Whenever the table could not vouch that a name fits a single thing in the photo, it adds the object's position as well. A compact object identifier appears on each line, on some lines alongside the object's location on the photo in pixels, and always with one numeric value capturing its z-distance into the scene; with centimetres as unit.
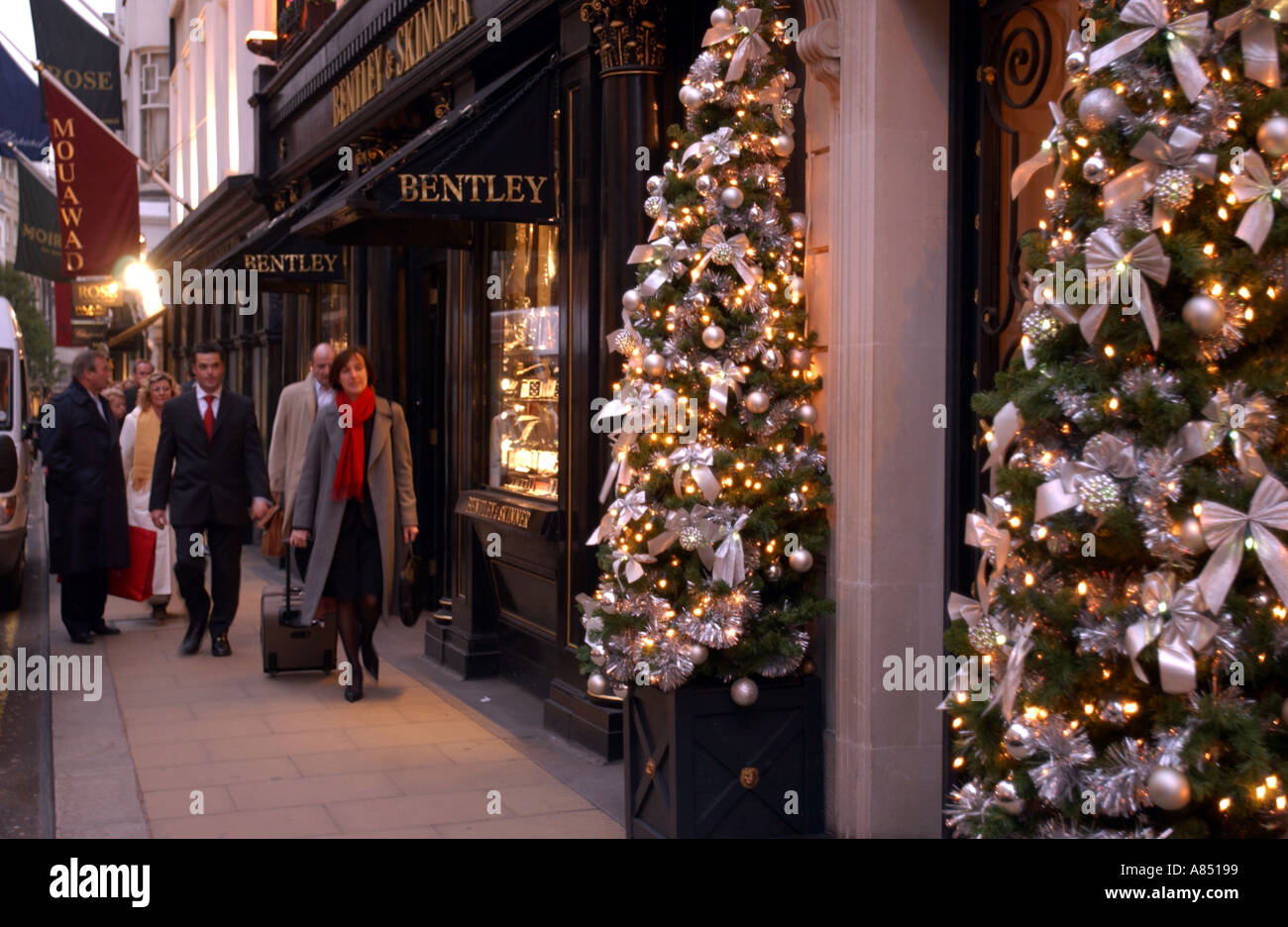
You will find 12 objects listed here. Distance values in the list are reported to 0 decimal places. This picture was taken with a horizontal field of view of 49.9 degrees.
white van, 1248
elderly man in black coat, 1066
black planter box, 529
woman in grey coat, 852
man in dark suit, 1009
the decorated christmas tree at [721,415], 533
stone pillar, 542
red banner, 1750
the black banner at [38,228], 2259
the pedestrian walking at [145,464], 1176
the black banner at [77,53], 2050
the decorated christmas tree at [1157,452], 314
